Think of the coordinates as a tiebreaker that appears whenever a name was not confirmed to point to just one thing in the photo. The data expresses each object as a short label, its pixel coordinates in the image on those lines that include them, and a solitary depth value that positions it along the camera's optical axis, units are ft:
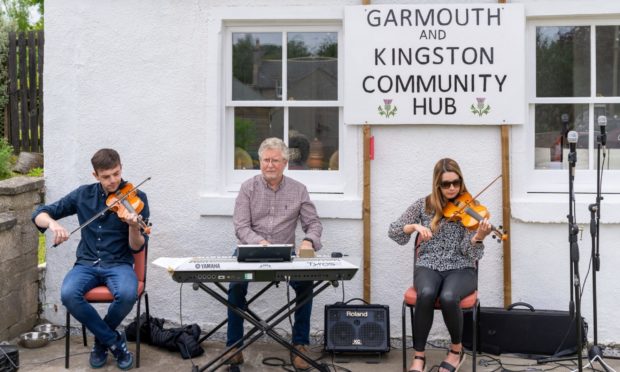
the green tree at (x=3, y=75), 27.68
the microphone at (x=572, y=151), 12.10
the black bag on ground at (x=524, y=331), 14.44
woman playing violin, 13.15
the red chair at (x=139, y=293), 13.56
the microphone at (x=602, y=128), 12.55
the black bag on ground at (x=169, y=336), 14.73
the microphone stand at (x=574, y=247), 12.03
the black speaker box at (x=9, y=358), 13.04
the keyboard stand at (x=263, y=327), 12.66
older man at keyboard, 13.98
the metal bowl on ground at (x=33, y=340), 15.16
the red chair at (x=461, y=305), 13.12
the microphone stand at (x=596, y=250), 12.74
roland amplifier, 14.44
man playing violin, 13.46
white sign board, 15.25
